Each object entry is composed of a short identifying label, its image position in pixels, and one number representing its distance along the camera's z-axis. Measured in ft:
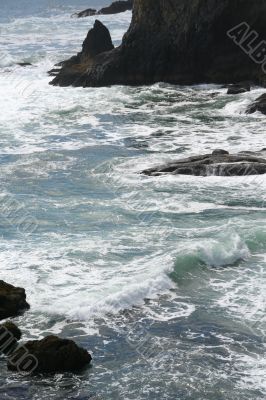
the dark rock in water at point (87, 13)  242.33
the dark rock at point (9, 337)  46.96
